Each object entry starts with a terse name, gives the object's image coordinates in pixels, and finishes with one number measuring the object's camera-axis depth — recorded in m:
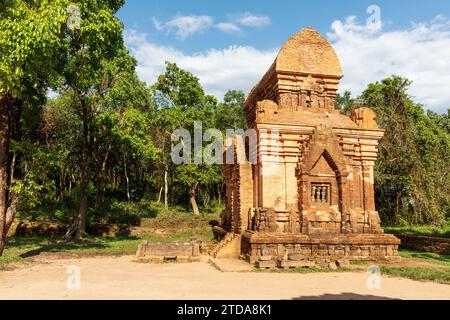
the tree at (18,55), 9.55
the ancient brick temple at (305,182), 12.43
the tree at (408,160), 22.03
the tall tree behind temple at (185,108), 29.12
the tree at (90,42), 12.28
